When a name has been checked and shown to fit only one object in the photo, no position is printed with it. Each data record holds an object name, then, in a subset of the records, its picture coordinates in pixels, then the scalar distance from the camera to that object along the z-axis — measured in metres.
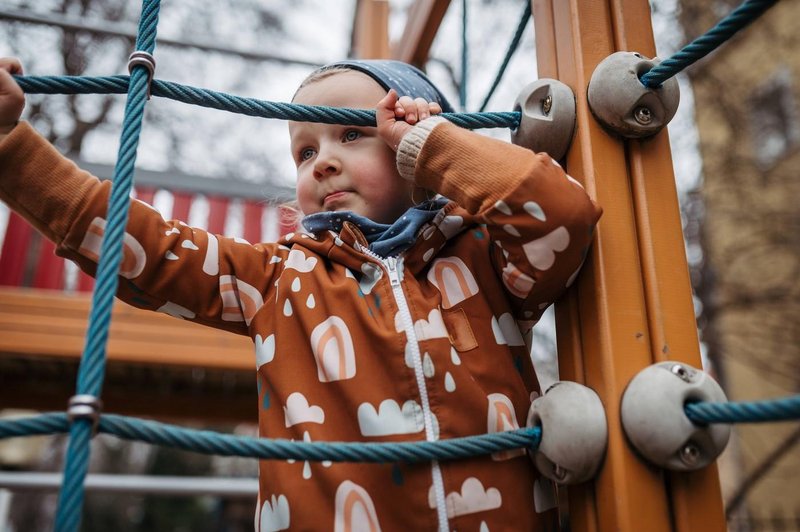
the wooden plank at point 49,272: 2.68
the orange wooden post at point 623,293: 0.70
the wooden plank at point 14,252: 2.61
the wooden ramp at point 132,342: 2.44
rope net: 0.55
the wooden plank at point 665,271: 0.71
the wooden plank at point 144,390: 2.70
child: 0.75
